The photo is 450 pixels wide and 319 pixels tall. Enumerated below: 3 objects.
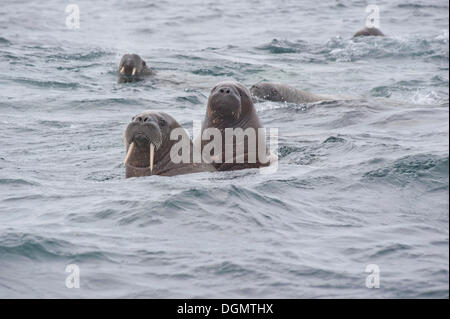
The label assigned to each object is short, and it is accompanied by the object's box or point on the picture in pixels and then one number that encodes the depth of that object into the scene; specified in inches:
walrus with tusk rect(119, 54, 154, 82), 748.6
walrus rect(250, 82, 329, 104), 639.8
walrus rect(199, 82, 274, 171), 424.8
